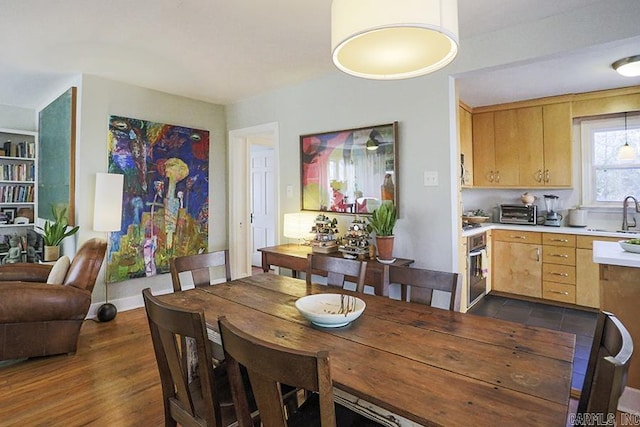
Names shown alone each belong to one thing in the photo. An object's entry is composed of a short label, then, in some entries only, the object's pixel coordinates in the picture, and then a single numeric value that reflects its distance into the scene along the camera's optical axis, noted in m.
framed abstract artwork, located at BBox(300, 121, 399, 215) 3.12
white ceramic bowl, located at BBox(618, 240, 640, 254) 2.14
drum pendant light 1.14
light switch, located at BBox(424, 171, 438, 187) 2.85
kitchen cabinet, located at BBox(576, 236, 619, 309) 3.68
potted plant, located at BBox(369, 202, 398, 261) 2.83
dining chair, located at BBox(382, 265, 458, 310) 1.72
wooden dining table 0.89
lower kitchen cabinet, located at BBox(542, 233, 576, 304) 3.80
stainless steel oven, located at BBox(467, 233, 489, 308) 3.66
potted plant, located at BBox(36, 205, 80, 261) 3.48
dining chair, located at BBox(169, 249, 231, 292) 2.17
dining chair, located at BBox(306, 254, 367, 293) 2.03
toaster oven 4.35
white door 5.85
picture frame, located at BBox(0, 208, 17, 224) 4.88
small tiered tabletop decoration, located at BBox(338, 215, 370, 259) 3.03
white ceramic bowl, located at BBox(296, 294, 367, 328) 1.43
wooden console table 2.67
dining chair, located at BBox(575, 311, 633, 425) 0.68
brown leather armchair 2.50
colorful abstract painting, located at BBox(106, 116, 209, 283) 3.75
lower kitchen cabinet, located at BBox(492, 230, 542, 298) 4.02
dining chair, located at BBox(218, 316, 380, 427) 0.80
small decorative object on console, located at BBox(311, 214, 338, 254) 3.26
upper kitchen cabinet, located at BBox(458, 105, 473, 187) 4.29
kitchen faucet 3.85
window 3.95
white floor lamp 3.38
